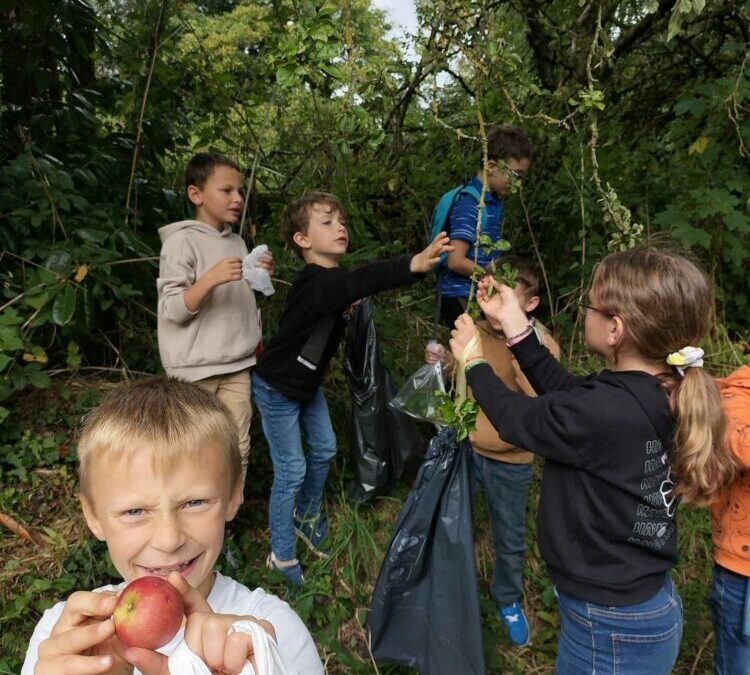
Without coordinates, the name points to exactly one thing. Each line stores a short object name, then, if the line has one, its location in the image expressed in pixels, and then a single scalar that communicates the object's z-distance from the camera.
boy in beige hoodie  2.44
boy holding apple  0.82
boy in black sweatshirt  2.43
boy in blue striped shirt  2.88
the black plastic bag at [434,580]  1.89
